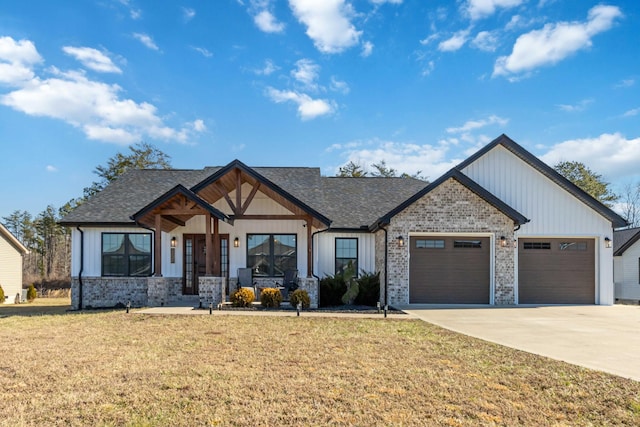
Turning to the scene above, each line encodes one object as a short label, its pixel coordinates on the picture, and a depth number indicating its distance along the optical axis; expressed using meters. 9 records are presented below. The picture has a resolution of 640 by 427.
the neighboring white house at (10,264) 25.20
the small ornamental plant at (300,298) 13.59
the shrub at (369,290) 15.44
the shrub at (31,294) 23.55
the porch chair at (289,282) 14.94
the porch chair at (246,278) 15.69
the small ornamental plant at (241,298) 13.50
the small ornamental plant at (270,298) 13.61
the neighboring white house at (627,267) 24.67
